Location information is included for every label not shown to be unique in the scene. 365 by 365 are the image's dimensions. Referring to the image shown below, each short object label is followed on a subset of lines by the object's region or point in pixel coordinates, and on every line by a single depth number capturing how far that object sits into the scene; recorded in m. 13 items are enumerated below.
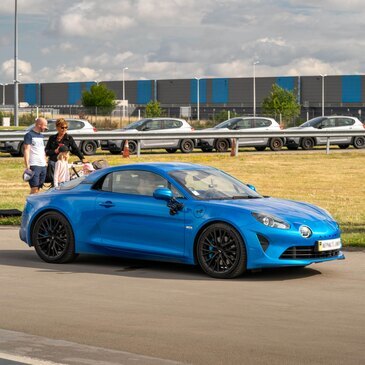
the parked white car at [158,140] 41.91
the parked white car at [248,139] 44.81
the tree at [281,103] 93.69
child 18.22
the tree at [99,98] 103.44
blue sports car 11.55
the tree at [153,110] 96.31
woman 18.48
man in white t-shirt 18.22
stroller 17.55
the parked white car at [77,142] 39.62
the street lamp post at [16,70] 62.70
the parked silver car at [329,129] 46.84
